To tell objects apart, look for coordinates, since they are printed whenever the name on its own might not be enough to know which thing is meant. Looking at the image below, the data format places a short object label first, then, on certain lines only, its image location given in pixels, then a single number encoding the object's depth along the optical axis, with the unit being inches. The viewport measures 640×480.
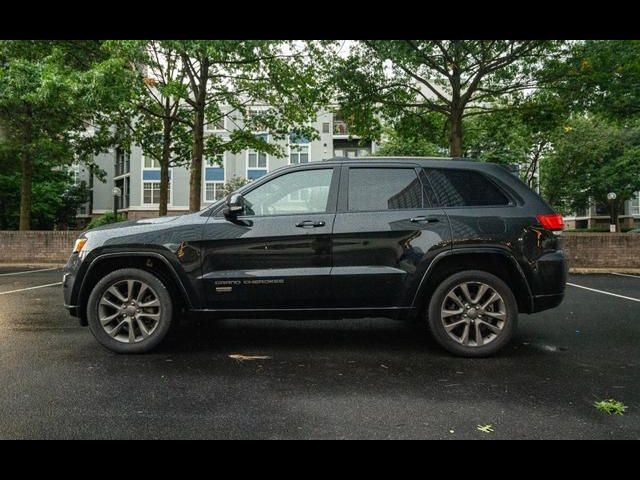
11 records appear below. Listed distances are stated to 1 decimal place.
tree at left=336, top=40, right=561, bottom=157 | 530.5
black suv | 176.6
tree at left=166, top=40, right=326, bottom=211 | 601.3
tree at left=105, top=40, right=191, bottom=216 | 595.8
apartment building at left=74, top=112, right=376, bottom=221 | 1601.9
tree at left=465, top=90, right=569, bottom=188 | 613.9
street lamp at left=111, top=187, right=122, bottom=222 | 870.1
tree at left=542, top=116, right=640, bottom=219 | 1277.1
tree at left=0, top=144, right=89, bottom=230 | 1157.1
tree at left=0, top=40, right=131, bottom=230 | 503.8
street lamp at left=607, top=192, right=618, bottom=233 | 1427.0
